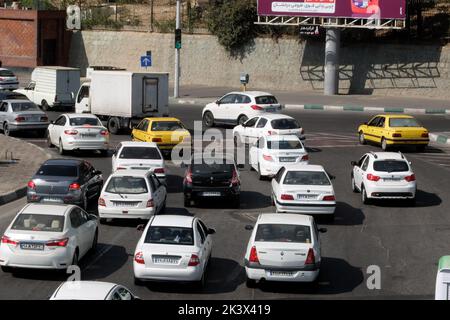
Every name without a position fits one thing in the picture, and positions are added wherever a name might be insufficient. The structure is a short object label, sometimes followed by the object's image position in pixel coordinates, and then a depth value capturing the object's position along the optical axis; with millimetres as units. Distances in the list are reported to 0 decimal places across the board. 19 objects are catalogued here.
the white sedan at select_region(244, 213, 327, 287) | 17953
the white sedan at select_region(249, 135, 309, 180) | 29984
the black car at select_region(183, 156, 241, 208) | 26062
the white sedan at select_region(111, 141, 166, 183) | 27812
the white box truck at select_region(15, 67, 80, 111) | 47625
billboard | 52562
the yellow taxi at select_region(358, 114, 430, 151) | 35375
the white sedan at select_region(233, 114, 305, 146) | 34969
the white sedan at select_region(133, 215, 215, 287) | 17812
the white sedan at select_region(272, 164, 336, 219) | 24188
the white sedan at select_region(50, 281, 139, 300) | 13578
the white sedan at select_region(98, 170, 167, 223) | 23438
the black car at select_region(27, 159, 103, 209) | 24688
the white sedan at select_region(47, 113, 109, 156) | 33688
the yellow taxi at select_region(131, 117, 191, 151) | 33625
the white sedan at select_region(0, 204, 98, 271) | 18469
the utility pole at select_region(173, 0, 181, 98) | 53156
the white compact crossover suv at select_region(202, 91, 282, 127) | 40862
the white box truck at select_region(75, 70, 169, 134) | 39250
